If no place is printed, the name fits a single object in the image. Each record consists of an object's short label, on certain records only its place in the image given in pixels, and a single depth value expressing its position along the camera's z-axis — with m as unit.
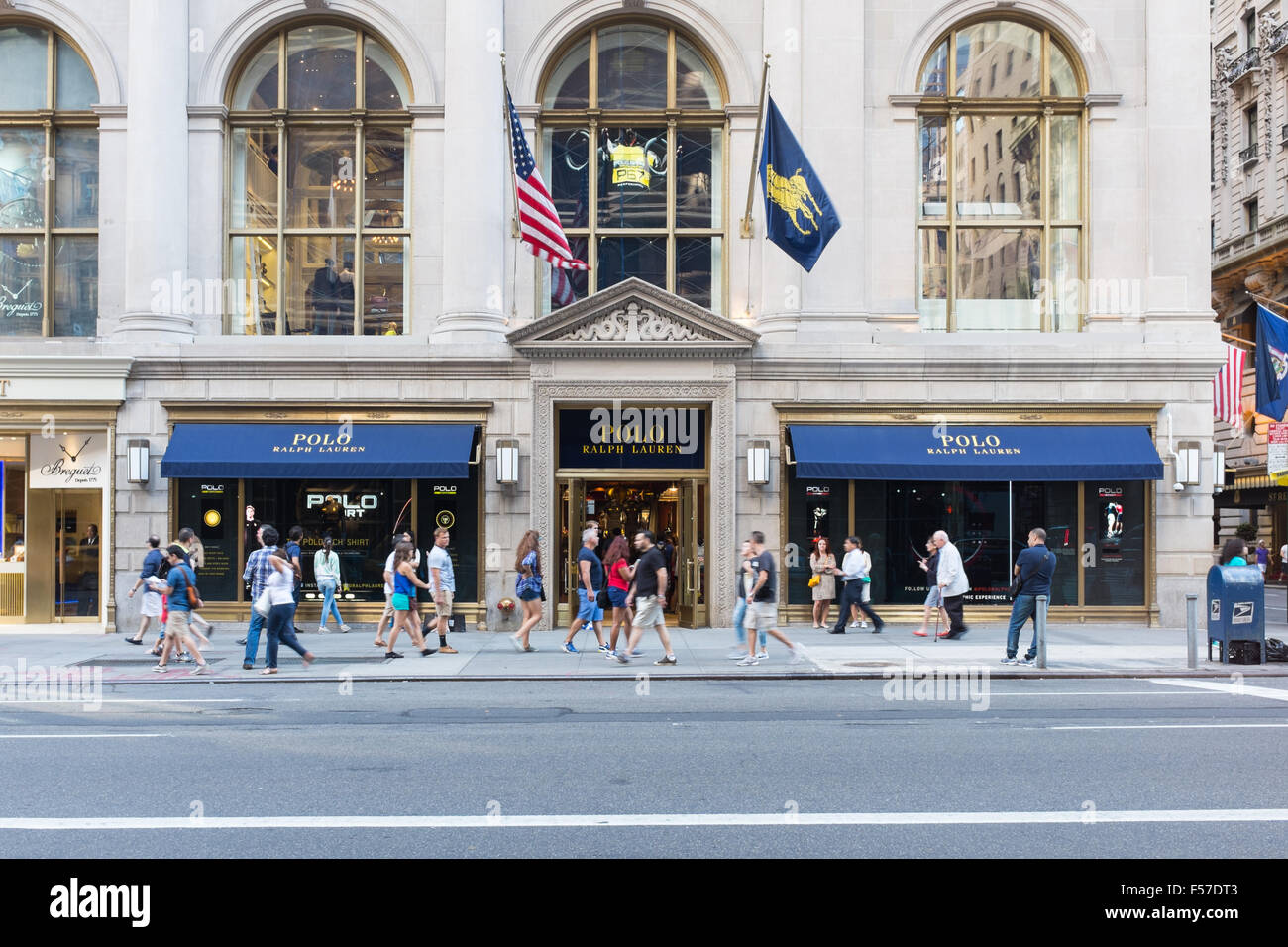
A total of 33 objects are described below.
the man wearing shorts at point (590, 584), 15.98
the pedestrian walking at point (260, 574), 13.75
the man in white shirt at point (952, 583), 17.19
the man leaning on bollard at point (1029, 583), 14.36
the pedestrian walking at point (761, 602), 14.49
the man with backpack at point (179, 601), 14.26
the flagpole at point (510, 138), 18.12
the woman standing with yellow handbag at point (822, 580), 18.86
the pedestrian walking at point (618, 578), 15.68
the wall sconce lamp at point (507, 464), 19.11
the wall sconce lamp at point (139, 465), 19.30
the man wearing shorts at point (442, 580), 16.19
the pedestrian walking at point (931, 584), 17.69
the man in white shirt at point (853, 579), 18.14
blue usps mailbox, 14.09
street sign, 24.12
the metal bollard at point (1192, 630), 13.66
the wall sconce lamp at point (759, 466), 19.17
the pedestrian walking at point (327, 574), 18.62
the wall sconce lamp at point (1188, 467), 19.30
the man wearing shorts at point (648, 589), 14.68
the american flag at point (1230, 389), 24.70
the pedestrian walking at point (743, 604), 14.63
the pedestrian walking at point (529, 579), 16.08
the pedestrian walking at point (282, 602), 13.88
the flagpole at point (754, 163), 17.67
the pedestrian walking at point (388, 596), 15.83
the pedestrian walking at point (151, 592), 16.53
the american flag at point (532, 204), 17.75
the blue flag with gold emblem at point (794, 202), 17.39
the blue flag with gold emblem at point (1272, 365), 20.36
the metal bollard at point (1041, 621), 14.01
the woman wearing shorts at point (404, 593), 15.45
